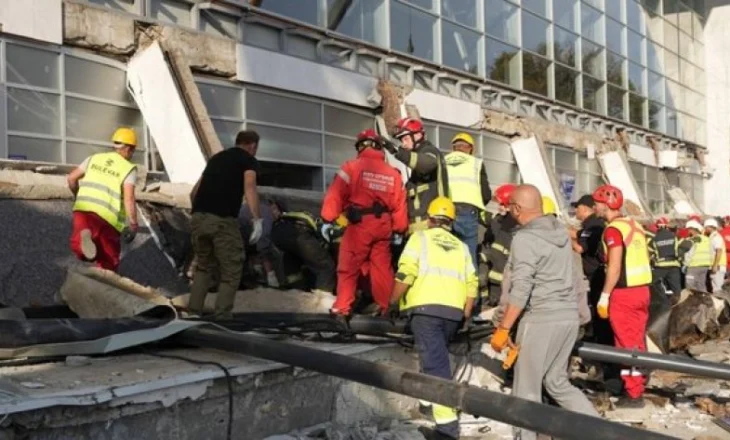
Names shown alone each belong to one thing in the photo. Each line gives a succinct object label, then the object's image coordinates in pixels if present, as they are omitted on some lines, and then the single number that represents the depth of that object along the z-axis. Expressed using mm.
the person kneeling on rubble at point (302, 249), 8484
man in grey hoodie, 5793
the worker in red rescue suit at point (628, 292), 7496
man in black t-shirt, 6758
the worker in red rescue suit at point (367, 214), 7195
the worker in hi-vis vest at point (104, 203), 7129
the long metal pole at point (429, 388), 3662
